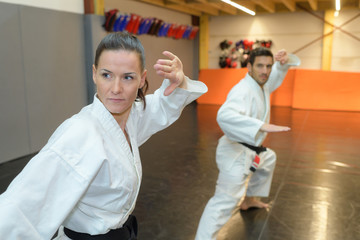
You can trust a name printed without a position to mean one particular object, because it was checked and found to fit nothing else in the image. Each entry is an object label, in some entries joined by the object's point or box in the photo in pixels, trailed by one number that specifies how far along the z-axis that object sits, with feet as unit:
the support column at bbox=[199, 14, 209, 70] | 32.42
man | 7.60
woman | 3.15
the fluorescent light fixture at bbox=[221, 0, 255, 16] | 18.70
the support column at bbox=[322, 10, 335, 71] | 27.76
